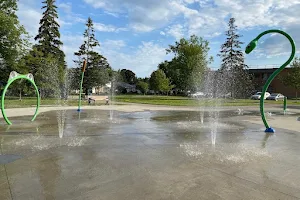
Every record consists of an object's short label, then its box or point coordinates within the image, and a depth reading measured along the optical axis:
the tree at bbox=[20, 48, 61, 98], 29.58
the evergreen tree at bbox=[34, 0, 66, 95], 37.69
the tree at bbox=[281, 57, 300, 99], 41.94
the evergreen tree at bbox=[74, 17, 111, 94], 42.47
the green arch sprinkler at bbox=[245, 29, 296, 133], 8.07
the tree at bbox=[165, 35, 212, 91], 37.41
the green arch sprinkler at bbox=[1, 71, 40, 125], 8.99
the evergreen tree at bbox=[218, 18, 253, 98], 55.41
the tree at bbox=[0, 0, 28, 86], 25.09
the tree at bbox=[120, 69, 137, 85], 107.41
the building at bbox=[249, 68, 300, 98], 52.38
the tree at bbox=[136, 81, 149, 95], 73.91
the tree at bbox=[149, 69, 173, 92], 51.78
